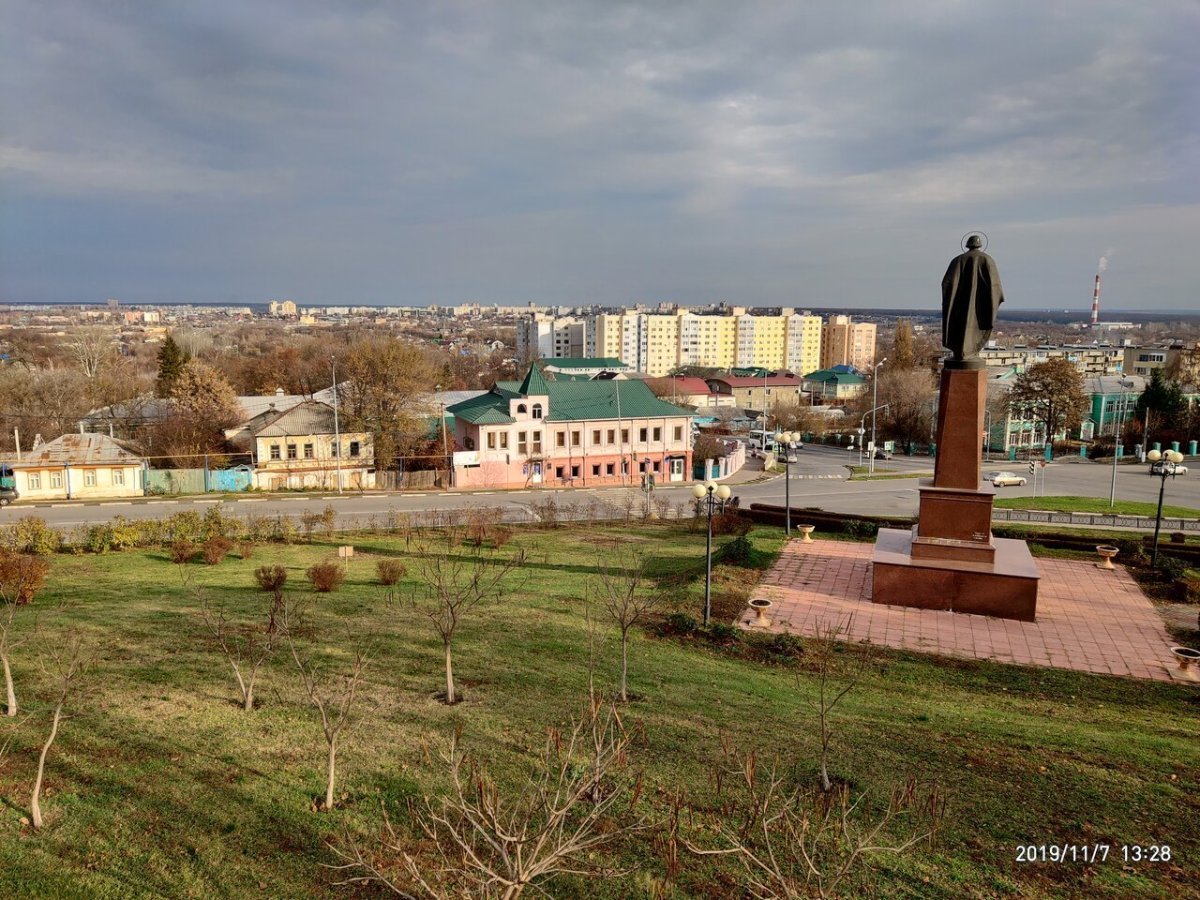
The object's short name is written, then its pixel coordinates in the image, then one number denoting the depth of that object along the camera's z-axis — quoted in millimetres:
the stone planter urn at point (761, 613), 14125
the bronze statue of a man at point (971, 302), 15141
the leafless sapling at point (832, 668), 10712
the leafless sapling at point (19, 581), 11897
